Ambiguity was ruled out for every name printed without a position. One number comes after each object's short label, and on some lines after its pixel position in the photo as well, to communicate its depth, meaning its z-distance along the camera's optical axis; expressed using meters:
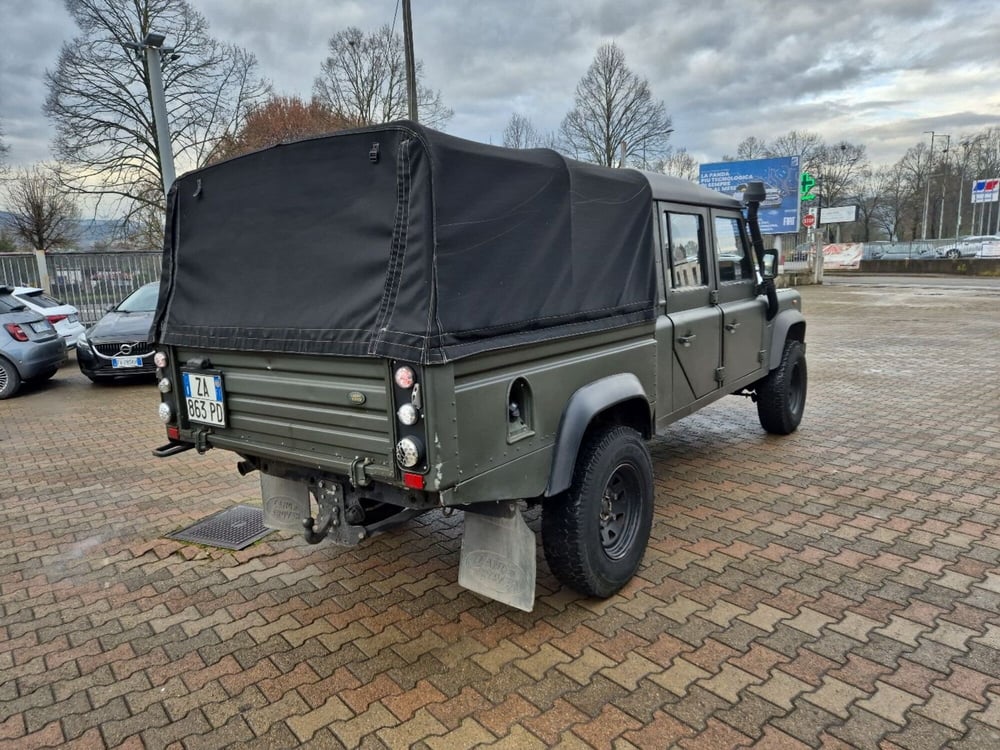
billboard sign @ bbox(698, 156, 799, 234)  26.69
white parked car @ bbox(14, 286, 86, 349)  10.84
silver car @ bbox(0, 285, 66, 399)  9.00
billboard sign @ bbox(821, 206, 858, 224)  46.78
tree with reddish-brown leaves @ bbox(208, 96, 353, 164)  23.64
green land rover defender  2.41
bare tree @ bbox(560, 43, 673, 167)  33.78
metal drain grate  4.08
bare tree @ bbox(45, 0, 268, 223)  20.41
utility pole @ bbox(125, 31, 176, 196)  8.96
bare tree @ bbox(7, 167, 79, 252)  27.70
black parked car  9.23
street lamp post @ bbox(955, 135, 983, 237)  59.06
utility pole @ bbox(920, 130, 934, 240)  60.16
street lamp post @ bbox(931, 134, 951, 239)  60.94
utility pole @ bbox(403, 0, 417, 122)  10.59
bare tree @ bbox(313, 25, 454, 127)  27.69
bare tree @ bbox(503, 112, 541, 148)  31.30
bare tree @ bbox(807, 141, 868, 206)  61.44
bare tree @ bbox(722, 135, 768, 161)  57.81
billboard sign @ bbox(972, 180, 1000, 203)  46.78
